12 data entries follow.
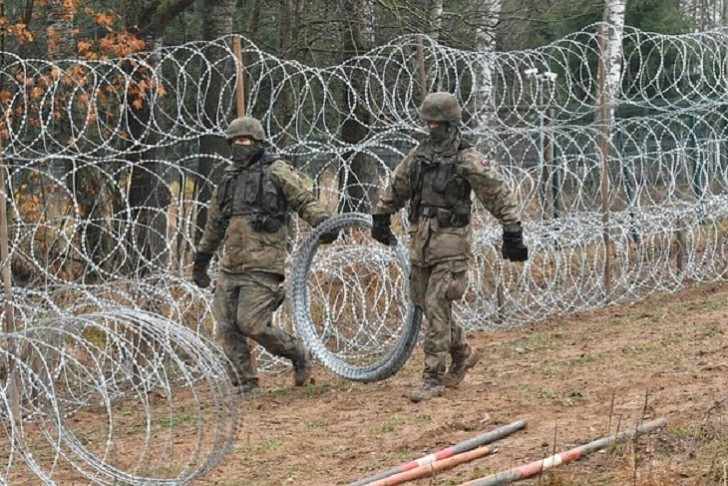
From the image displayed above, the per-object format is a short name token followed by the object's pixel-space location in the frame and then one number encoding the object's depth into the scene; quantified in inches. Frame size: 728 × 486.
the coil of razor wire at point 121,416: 522.0
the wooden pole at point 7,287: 653.3
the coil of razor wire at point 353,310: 740.0
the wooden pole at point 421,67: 900.0
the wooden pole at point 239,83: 781.3
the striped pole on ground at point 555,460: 489.7
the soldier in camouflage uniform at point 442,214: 692.7
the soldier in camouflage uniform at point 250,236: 732.0
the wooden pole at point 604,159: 1010.1
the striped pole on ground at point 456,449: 524.1
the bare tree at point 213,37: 1102.4
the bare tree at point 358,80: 1112.2
